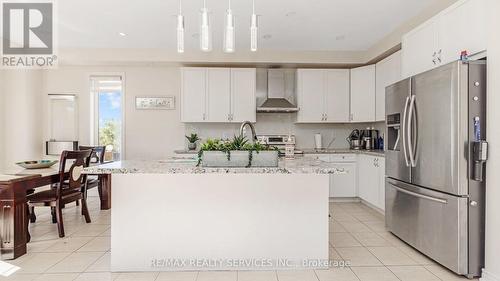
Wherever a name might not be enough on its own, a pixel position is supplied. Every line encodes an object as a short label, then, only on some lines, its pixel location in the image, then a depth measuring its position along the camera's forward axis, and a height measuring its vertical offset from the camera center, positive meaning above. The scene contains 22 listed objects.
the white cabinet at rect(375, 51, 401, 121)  4.22 +0.96
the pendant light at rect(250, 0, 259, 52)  2.18 +0.80
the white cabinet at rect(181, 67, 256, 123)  5.08 +0.77
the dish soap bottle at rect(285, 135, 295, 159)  2.93 -0.10
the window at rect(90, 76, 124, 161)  5.41 +0.42
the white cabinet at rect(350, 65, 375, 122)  4.95 +0.78
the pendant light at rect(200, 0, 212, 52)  2.14 +0.80
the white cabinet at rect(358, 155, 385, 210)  4.21 -0.62
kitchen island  2.47 -0.70
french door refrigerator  2.32 -0.21
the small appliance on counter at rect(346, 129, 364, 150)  5.36 -0.02
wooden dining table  2.71 -0.70
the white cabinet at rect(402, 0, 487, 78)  2.45 +0.99
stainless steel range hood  5.15 +0.86
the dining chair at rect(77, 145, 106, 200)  4.60 -0.28
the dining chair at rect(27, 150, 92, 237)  3.24 -0.61
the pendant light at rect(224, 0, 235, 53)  2.17 +0.79
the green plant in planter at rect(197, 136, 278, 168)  2.35 -0.07
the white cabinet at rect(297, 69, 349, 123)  5.21 +0.76
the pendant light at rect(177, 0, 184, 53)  2.18 +0.82
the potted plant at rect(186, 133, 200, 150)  5.26 -0.04
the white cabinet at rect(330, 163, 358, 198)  4.99 -0.78
